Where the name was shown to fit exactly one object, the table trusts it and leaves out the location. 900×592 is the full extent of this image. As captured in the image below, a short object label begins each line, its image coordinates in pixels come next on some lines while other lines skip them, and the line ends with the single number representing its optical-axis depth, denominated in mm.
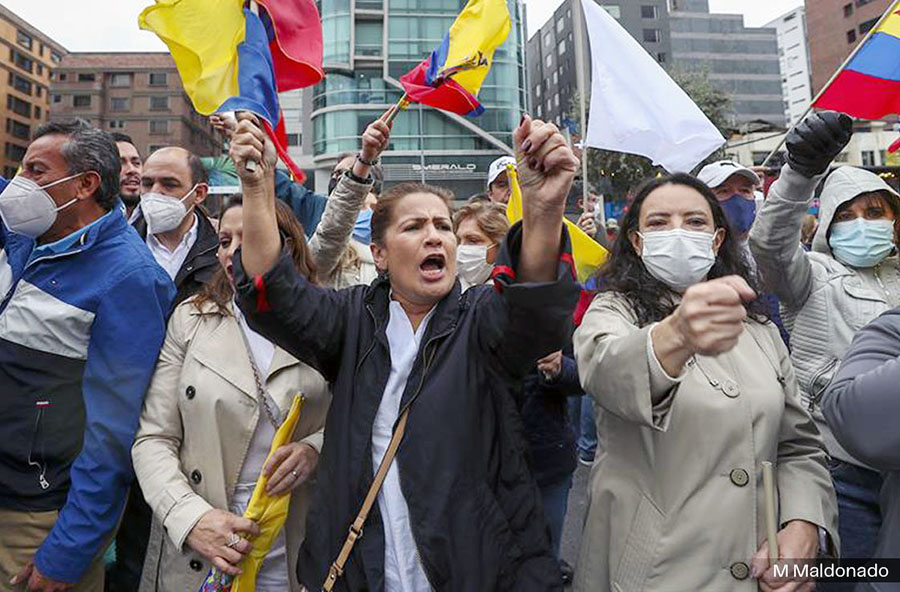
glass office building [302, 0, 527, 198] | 35750
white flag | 3311
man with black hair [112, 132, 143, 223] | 3979
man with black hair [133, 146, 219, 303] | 3064
